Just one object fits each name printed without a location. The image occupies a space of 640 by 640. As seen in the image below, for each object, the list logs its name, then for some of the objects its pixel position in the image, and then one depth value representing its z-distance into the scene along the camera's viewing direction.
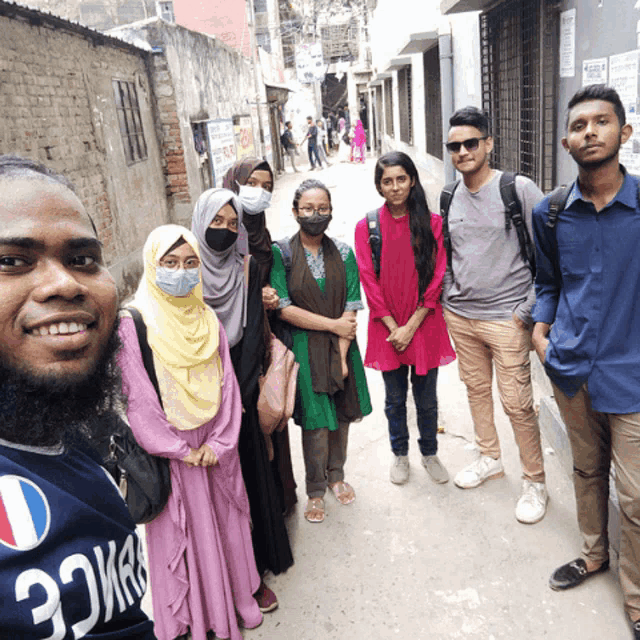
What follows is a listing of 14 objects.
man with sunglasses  2.64
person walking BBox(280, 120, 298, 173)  19.72
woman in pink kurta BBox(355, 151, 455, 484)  2.82
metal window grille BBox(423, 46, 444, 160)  7.66
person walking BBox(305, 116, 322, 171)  19.01
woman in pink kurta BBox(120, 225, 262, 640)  2.02
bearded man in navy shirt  0.82
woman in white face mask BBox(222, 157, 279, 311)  2.68
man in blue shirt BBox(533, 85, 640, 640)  1.93
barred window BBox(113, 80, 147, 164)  7.13
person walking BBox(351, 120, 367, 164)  20.12
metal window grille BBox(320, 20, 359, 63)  32.16
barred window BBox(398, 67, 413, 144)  11.41
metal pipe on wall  6.12
